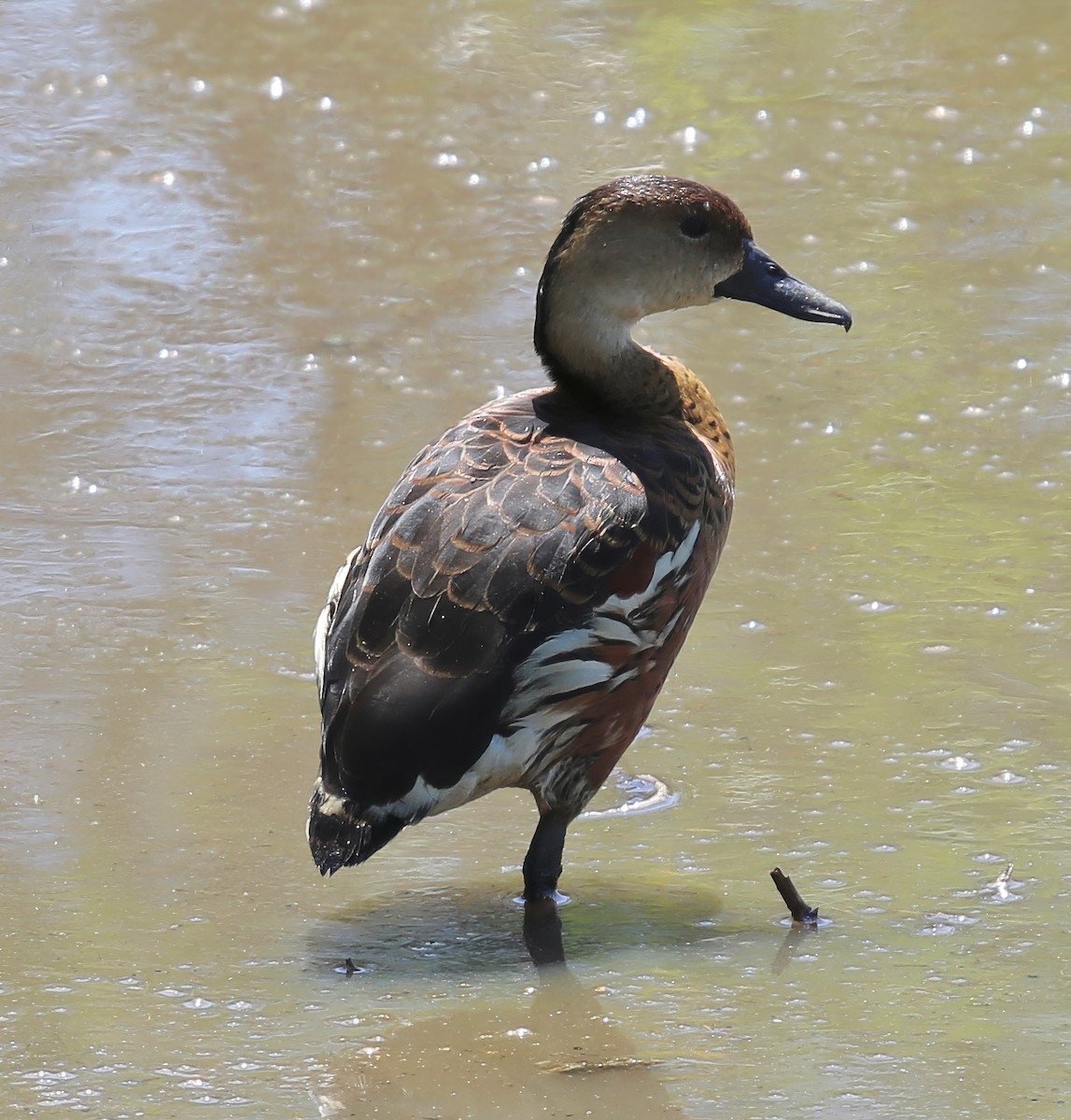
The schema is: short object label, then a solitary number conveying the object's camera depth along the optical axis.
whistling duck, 8.49
